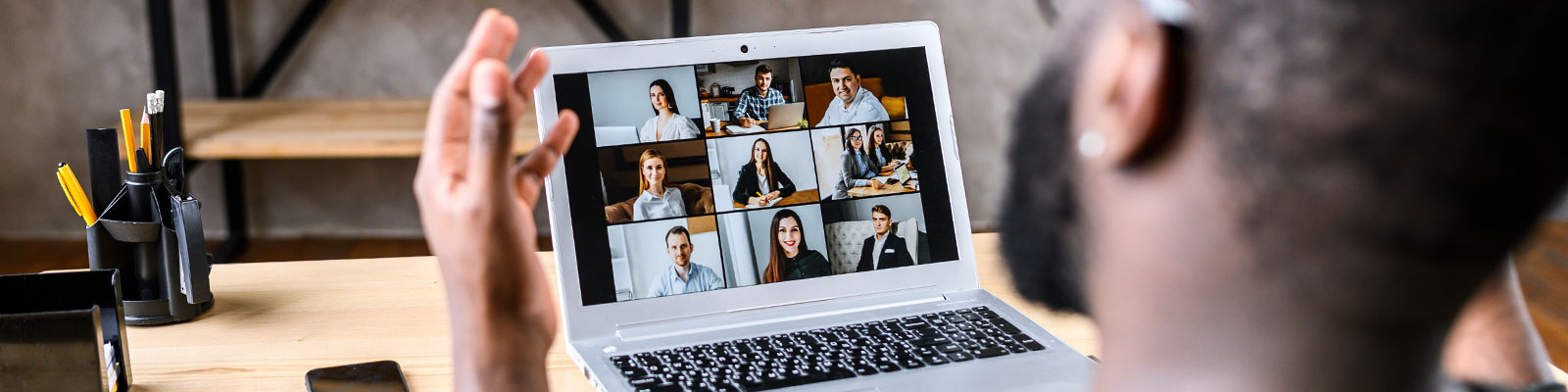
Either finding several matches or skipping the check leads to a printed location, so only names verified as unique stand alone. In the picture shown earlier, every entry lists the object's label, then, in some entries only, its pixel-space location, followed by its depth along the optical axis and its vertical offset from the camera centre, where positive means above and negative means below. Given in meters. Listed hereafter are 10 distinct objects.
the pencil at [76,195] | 0.91 +0.11
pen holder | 0.89 +0.06
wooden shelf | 2.20 +0.34
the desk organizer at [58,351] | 0.69 -0.01
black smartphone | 0.78 -0.06
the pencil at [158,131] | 0.91 +0.15
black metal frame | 2.25 +0.52
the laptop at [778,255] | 0.81 -0.02
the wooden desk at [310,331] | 0.82 -0.03
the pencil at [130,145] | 0.89 +0.14
